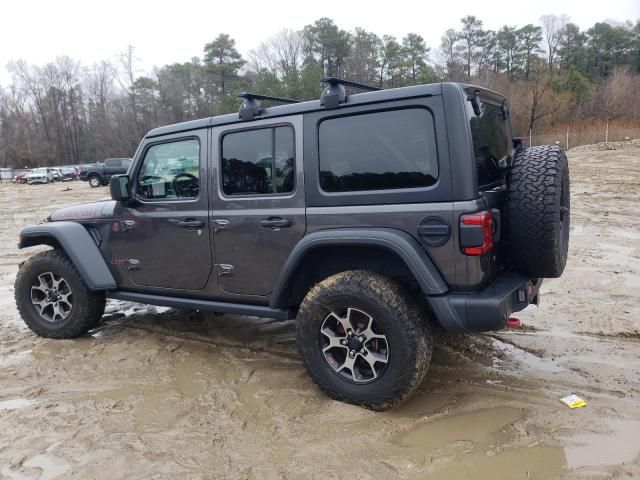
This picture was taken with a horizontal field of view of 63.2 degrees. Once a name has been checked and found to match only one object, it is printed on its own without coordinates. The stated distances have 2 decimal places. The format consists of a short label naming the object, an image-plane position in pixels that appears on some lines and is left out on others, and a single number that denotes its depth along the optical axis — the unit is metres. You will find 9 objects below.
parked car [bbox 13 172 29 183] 40.21
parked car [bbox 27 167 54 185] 38.84
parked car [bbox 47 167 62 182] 40.69
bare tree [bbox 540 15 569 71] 61.95
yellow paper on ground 3.29
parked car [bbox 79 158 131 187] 31.59
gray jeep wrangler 3.05
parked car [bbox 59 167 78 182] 41.88
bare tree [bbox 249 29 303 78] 64.12
